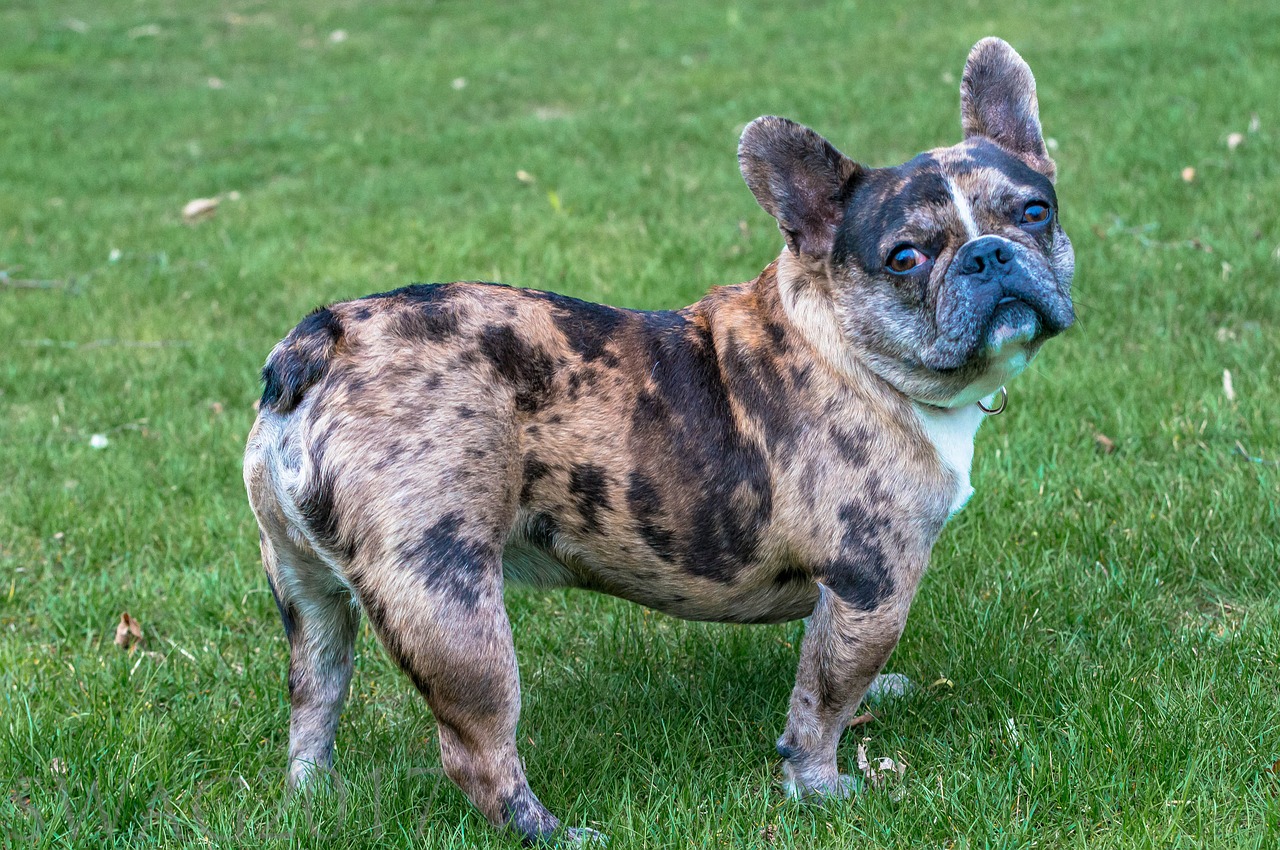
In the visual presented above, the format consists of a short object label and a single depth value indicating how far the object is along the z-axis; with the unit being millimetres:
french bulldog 3004
